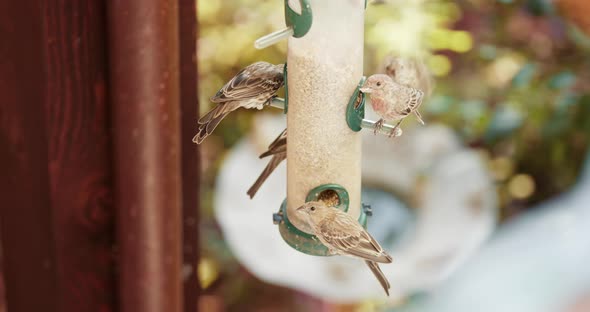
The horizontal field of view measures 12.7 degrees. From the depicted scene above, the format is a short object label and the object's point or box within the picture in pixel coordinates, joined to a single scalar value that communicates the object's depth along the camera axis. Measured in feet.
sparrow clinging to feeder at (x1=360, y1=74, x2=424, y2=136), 8.46
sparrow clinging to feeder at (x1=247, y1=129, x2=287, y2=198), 8.89
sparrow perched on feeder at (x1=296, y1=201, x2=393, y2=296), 8.42
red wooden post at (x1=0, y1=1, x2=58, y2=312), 9.27
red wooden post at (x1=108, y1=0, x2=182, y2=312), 9.07
